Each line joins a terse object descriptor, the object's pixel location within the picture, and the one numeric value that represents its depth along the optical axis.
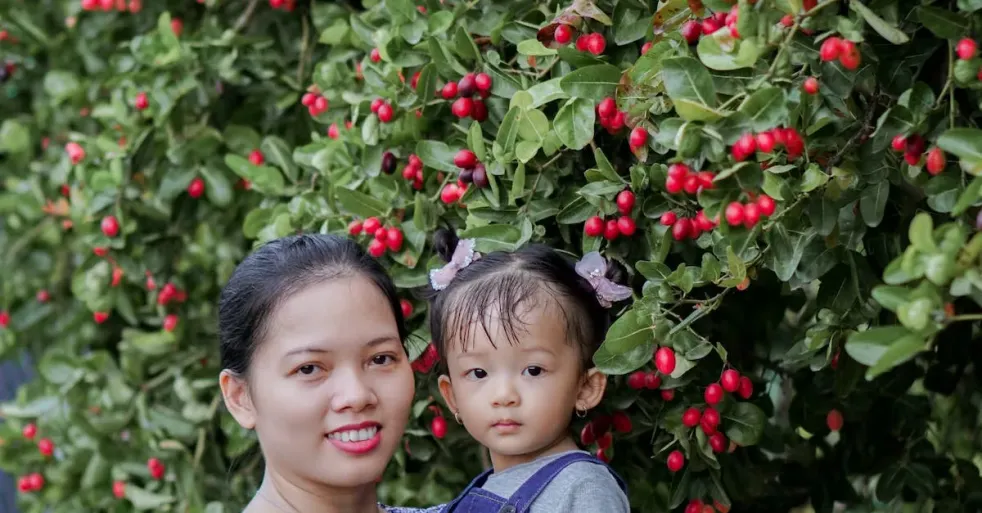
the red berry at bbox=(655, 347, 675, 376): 1.88
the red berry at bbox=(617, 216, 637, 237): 2.01
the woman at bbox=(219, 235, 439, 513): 1.85
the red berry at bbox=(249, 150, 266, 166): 3.00
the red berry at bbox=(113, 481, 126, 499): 3.22
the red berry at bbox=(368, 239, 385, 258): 2.27
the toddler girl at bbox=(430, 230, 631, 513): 1.94
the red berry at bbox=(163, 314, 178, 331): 3.27
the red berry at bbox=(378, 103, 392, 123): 2.29
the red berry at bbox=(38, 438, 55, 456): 3.41
